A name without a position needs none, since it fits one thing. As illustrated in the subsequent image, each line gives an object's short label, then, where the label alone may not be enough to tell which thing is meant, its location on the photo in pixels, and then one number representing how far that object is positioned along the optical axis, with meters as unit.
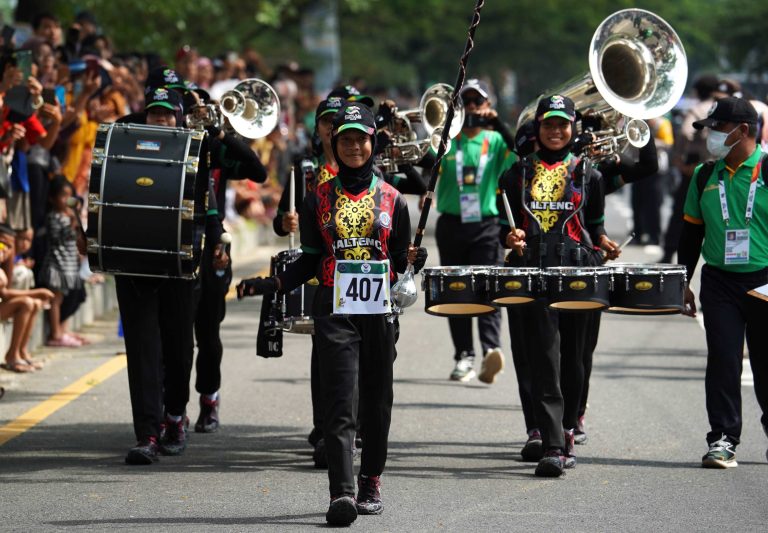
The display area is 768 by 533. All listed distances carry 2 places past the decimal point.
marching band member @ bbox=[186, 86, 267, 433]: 19.55
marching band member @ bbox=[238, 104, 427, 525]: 16.09
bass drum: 18.47
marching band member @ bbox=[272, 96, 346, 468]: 18.72
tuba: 19.78
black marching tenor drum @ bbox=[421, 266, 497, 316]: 17.72
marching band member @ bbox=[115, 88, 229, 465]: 19.05
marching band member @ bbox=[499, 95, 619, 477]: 18.47
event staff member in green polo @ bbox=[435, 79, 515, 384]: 24.55
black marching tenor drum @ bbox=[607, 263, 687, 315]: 18.05
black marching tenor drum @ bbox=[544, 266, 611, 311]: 17.73
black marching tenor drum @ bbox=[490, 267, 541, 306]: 17.72
